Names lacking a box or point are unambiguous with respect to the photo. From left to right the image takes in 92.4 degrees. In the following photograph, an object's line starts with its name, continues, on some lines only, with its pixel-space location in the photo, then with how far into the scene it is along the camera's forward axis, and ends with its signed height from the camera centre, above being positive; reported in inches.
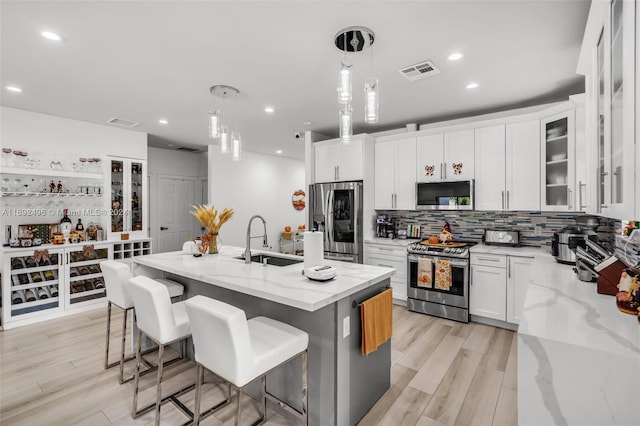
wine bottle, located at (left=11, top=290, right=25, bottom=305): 143.8 -40.3
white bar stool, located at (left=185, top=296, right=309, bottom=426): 56.0 -27.4
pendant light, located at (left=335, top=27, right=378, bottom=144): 77.7 +32.5
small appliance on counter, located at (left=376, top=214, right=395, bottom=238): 185.0 -10.2
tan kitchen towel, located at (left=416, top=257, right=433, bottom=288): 151.5 -30.6
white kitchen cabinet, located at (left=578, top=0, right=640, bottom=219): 39.7 +17.2
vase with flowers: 112.9 -4.3
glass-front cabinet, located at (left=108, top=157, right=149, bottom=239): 185.2 +8.7
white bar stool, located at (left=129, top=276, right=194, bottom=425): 73.8 -27.3
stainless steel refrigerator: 177.6 -4.0
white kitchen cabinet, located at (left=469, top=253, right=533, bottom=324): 133.3 -33.6
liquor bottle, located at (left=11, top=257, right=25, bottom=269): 146.1 -24.6
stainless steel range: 144.3 -33.4
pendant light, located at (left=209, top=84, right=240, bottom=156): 116.6 +35.2
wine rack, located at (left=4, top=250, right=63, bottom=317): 143.4 -34.6
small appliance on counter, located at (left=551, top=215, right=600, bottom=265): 104.7 -9.7
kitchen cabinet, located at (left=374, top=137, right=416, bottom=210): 172.2 +21.2
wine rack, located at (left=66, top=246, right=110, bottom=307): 160.9 -33.9
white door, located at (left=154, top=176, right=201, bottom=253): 263.0 -1.4
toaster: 149.2 -13.2
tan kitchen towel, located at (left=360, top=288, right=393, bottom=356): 76.9 -28.7
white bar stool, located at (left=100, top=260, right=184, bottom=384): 96.0 -24.9
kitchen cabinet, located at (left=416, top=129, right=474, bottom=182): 154.6 +28.7
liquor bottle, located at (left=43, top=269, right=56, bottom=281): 153.5 -31.9
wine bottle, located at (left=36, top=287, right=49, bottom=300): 151.4 -40.2
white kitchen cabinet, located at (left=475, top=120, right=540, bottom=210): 137.6 +20.9
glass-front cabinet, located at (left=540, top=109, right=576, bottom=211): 119.6 +20.7
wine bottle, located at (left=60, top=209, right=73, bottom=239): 164.7 -7.2
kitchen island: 71.2 -27.7
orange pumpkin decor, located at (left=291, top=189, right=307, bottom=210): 320.5 +11.8
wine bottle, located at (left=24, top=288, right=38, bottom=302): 147.8 -40.4
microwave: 154.6 +8.3
